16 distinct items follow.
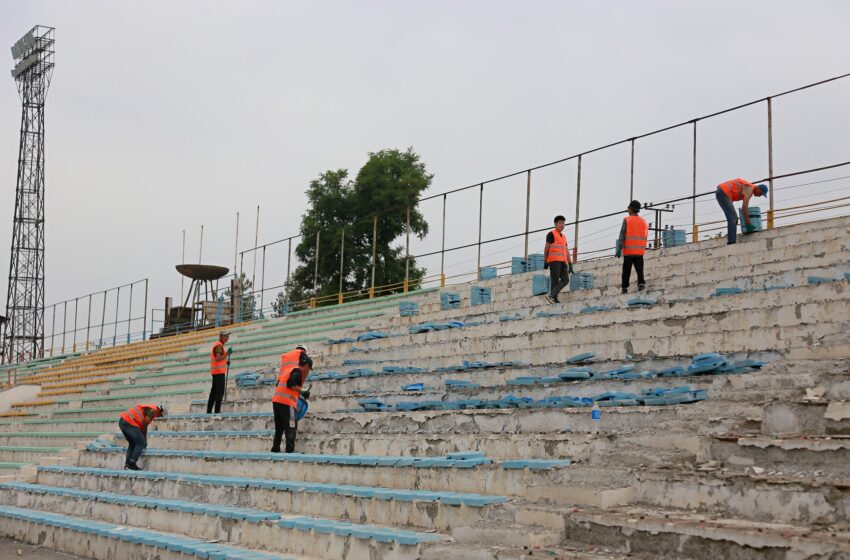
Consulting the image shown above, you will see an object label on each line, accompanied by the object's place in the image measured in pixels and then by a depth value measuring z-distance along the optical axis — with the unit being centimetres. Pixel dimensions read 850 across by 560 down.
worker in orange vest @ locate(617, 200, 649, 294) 1215
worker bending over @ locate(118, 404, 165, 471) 1258
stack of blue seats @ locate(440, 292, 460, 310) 1611
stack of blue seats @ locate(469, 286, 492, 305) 1575
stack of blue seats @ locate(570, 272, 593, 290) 1395
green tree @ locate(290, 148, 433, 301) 3612
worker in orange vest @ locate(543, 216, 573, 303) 1316
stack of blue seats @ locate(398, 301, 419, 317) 1709
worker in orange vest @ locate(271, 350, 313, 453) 1012
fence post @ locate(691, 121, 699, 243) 1565
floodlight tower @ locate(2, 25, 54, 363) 4306
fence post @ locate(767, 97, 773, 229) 1485
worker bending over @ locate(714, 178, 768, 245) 1306
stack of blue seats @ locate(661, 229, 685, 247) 1516
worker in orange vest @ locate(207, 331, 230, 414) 1353
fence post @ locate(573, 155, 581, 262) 1815
